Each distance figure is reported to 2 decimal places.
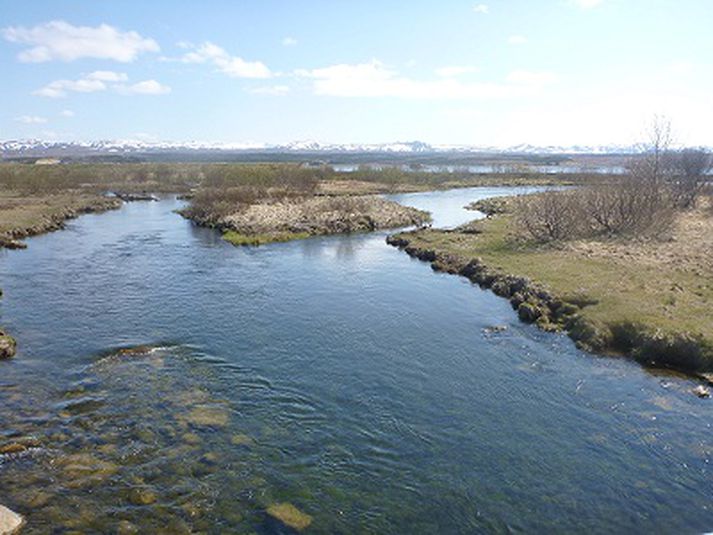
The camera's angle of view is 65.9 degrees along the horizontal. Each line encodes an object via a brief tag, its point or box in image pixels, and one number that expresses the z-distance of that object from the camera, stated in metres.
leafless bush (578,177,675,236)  47.84
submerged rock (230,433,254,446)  15.98
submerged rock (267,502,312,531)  12.71
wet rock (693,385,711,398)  19.31
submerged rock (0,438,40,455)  15.02
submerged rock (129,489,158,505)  13.26
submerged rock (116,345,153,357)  22.56
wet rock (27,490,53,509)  12.93
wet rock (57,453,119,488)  13.96
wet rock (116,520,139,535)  12.23
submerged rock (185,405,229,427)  17.05
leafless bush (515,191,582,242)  46.16
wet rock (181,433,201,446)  15.98
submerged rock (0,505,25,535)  11.84
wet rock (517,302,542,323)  27.56
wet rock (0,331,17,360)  21.81
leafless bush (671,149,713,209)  65.81
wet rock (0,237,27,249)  46.56
